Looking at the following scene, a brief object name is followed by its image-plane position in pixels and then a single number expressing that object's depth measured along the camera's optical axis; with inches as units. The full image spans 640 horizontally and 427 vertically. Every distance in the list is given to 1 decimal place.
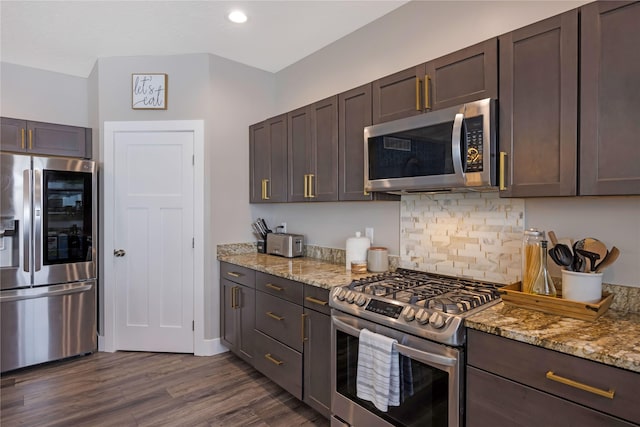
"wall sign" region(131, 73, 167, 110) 132.5
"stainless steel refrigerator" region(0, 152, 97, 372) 115.6
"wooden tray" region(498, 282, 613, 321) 56.7
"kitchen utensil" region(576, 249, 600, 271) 60.9
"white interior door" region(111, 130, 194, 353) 132.6
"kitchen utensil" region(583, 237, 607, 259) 61.7
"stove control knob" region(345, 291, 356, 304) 76.1
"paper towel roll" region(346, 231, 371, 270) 101.9
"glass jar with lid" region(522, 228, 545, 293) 66.2
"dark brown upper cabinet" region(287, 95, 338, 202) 103.3
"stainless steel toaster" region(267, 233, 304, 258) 128.6
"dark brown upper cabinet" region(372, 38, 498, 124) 68.9
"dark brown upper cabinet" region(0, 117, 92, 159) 127.3
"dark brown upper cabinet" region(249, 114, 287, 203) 124.0
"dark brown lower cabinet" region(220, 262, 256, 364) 114.4
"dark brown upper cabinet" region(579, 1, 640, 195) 53.1
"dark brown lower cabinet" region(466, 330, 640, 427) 44.1
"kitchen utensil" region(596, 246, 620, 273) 60.4
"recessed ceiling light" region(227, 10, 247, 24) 103.5
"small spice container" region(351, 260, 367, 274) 99.0
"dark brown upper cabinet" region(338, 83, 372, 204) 93.5
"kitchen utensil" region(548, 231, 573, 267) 63.5
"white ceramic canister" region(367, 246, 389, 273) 98.4
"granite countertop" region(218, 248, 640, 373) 45.3
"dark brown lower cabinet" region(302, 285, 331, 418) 84.6
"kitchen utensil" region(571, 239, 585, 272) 62.7
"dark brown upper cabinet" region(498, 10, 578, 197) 58.9
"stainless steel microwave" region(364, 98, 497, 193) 67.2
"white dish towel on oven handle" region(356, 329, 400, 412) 66.4
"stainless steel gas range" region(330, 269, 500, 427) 59.3
